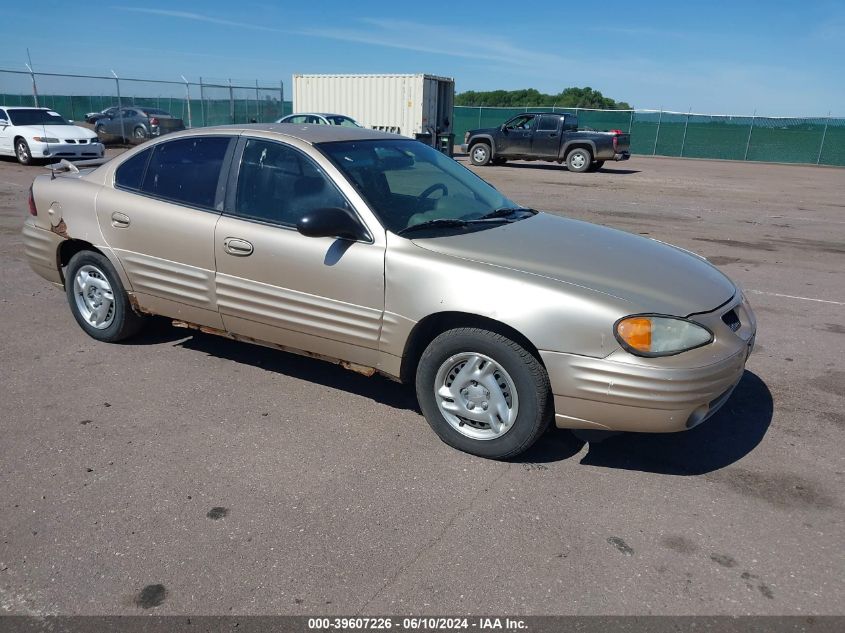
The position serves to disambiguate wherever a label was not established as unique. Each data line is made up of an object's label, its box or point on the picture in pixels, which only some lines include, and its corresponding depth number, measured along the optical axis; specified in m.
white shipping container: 24.17
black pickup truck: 22.98
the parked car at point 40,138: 18.41
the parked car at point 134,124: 26.97
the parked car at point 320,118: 20.92
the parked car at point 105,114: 28.07
